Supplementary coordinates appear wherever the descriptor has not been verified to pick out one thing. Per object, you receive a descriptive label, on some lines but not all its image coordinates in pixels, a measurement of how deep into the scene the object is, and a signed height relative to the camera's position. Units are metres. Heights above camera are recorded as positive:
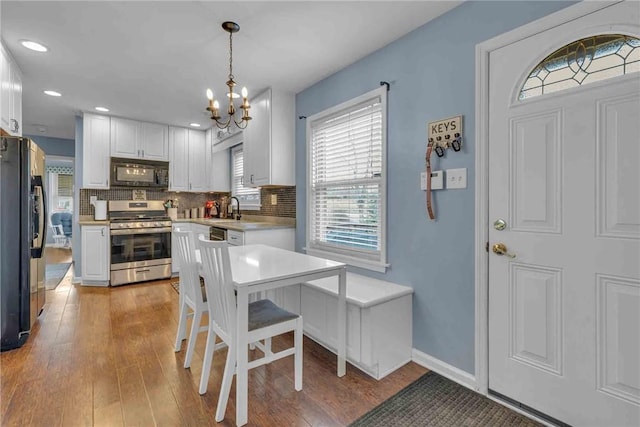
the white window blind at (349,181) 2.53 +0.29
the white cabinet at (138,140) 4.40 +1.12
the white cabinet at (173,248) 4.66 -0.55
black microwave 4.44 +0.61
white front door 1.35 -0.13
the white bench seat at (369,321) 1.99 -0.78
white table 1.53 -0.36
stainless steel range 4.22 -0.45
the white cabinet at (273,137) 3.37 +0.87
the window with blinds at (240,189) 4.73 +0.42
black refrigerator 2.39 -0.21
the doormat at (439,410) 1.59 -1.11
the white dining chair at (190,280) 2.00 -0.48
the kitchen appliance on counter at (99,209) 4.45 +0.06
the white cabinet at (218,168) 5.23 +0.78
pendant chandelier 2.07 +0.83
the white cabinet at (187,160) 4.93 +0.89
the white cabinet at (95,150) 4.20 +0.89
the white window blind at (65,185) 8.48 +0.80
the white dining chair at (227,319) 1.55 -0.62
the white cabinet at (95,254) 4.12 -0.58
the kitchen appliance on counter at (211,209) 5.37 +0.05
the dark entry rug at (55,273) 4.29 -1.00
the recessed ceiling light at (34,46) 2.37 +1.35
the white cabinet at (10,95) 2.42 +1.03
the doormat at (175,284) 4.07 -1.03
